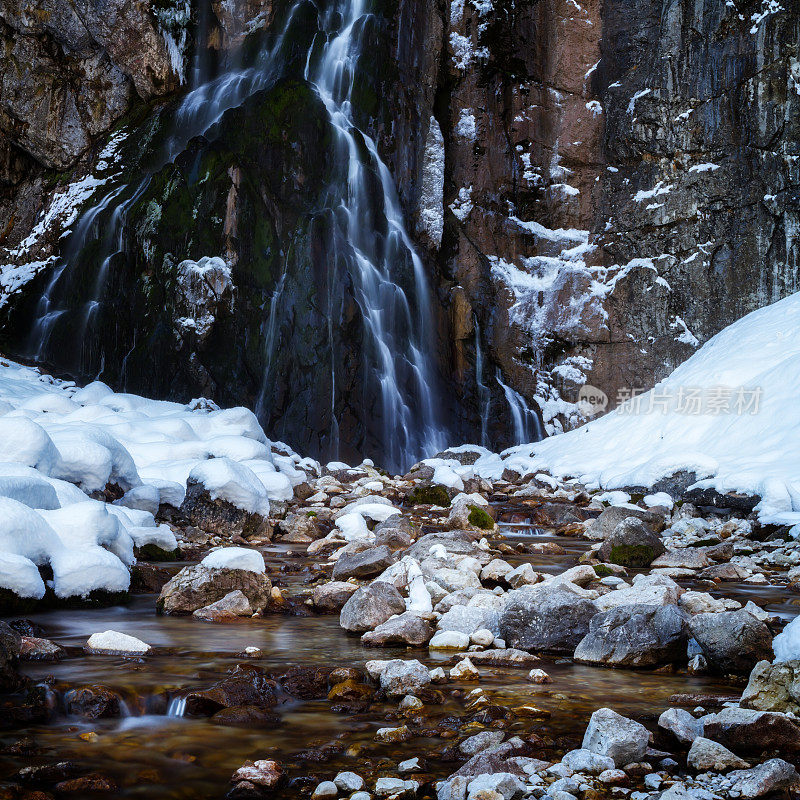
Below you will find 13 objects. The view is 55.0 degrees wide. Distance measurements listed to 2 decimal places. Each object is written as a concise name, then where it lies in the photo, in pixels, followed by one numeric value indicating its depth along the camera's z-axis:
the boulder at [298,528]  8.66
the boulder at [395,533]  7.36
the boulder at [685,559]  6.83
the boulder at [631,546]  7.11
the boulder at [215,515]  8.35
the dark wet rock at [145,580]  5.97
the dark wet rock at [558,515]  10.00
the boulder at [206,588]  5.23
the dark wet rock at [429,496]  11.38
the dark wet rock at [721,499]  8.81
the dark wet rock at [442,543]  6.32
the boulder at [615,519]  8.78
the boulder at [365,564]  6.05
